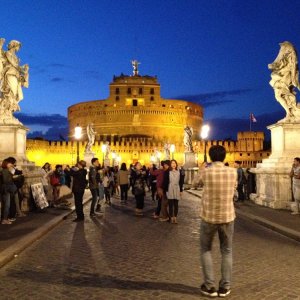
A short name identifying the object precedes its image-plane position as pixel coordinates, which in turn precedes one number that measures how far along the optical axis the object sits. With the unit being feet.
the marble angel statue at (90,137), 112.64
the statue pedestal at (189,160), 112.27
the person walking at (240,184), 53.26
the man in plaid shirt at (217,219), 15.69
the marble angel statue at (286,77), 45.62
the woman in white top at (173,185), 35.70
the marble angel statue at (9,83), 42.65
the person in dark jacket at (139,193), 43.19
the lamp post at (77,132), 74.00
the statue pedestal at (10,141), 42.04
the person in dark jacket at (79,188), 38.47
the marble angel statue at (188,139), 113.60
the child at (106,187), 51.47
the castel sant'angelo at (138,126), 262.47
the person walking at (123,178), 55.16
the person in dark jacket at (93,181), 41.63
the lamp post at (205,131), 77.86
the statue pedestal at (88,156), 108.17
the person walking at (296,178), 36.83
